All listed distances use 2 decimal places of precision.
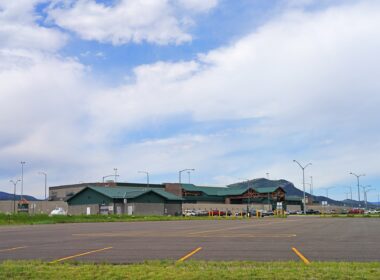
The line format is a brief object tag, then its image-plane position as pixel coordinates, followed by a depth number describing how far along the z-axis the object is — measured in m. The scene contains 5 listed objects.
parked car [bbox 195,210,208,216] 104.82
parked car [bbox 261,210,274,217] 98.99
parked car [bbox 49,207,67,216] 95.88
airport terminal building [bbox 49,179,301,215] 96.31
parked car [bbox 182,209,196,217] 104.76
